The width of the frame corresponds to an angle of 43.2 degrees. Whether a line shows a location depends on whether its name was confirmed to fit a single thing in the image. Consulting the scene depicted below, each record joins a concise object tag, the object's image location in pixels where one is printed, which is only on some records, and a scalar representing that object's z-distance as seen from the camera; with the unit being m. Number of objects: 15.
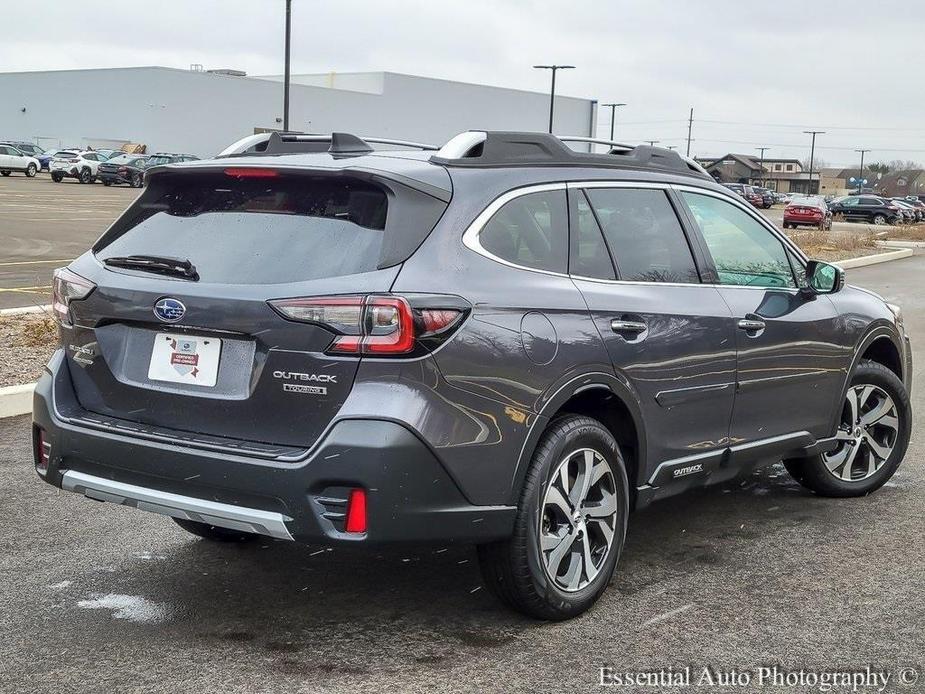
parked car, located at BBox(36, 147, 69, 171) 64.38
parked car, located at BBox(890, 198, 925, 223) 65.41
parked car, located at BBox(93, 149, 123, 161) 55.84
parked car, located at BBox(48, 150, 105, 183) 53.81
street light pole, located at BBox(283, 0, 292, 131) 34.94
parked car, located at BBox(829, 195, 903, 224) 60.84
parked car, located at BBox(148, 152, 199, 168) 48.79
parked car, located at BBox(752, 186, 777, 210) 73.01
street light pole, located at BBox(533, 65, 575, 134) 62.69
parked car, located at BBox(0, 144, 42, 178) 54.84
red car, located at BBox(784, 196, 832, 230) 44.62
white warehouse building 76.69
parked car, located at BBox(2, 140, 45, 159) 63.27
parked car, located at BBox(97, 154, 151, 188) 53.19
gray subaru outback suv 3.73
